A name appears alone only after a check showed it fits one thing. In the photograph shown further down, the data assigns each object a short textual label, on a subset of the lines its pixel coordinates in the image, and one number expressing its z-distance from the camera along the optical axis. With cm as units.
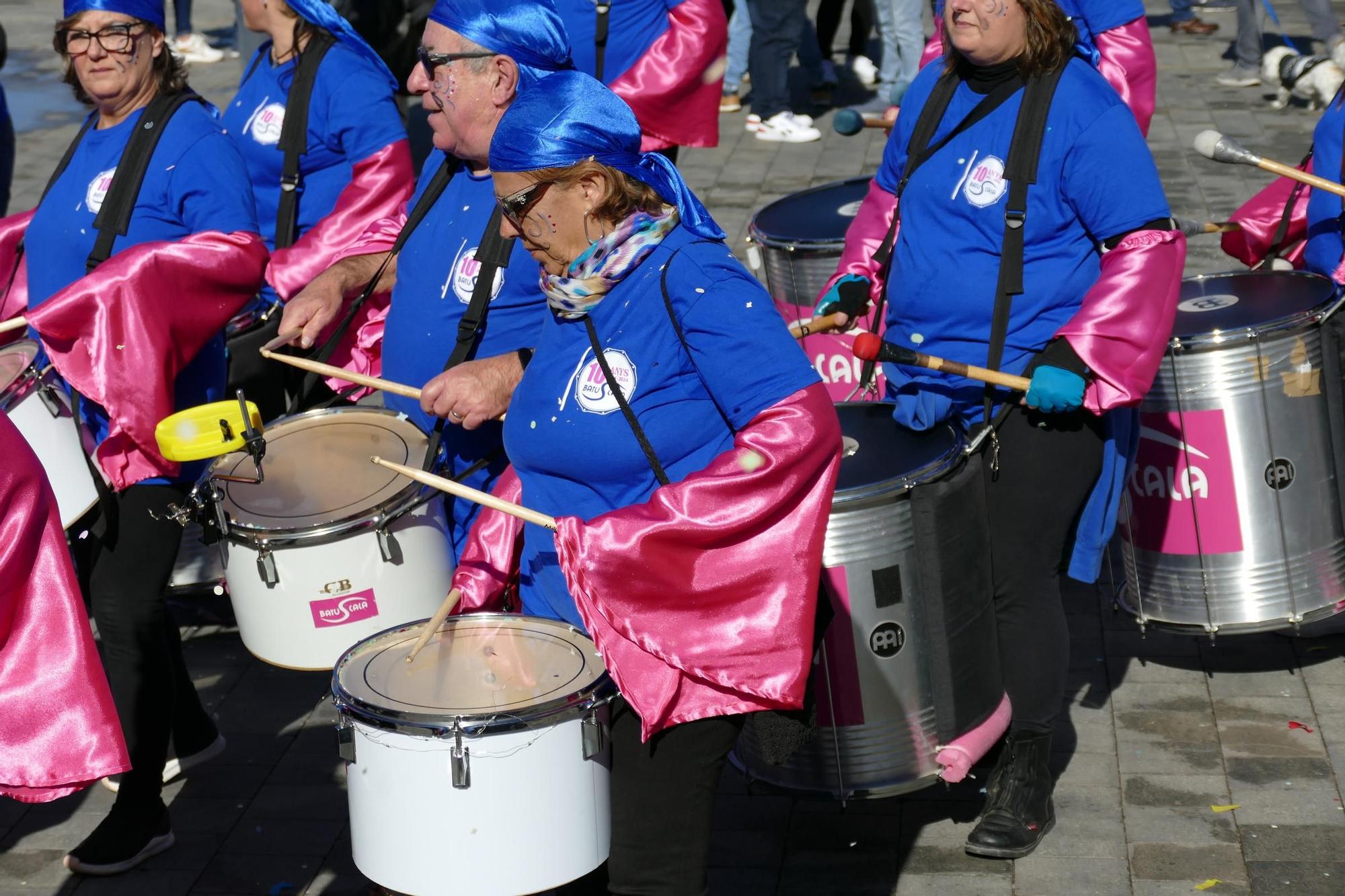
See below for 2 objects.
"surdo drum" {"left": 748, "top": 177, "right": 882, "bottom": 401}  508
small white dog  945
